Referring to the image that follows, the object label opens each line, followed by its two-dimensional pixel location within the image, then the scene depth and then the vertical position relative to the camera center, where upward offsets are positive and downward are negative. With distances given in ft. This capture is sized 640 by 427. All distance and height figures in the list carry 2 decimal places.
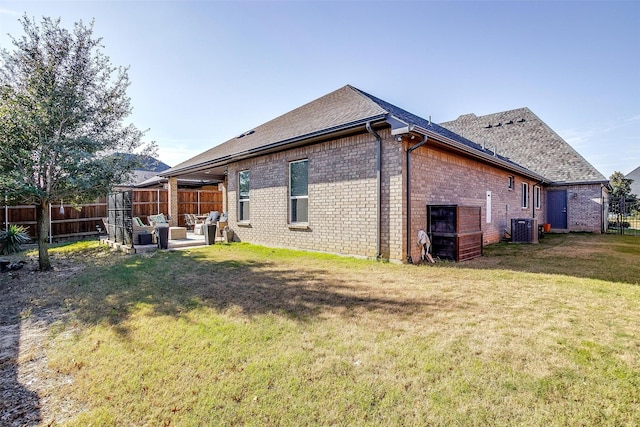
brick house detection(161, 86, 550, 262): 22.08 +2.81
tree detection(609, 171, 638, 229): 55.10 +4.15
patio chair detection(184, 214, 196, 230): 50.55 -1.53
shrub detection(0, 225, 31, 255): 31.86 -3.08
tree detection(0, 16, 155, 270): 21.04 +7.10
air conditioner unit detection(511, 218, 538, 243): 37.09 -2.73
